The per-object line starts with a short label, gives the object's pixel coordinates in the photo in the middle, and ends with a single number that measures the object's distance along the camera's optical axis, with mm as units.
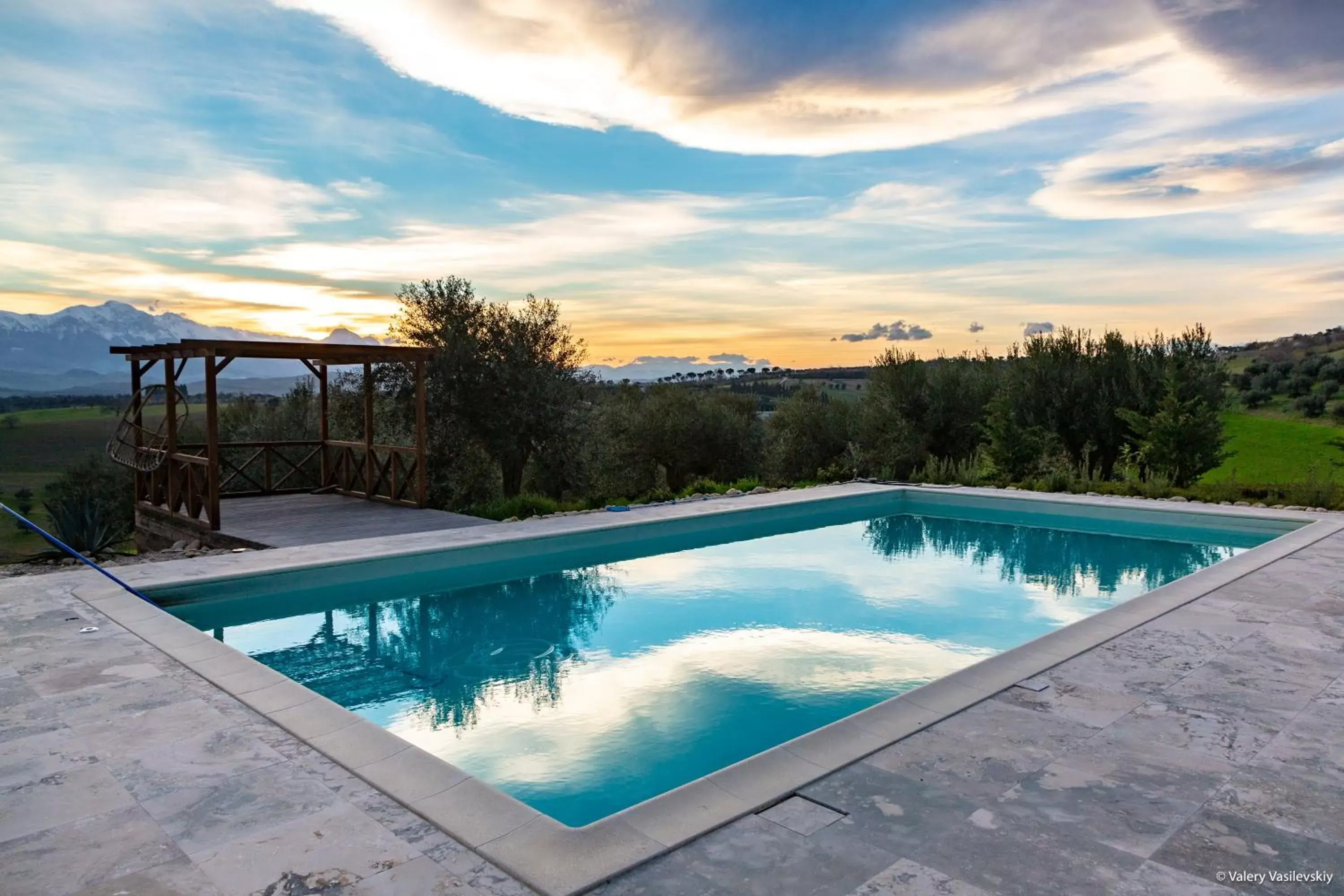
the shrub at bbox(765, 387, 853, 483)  25359
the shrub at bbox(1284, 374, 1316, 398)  32312
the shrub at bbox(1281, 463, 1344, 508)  11500
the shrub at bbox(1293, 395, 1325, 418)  30422
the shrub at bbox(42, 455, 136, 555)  8961
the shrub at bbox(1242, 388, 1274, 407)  32750
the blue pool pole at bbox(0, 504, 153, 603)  5664
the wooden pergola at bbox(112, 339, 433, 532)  9500
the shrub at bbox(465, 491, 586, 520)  10898
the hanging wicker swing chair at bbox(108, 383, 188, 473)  10797
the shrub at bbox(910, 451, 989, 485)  14742
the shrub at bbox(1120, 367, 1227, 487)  13883
